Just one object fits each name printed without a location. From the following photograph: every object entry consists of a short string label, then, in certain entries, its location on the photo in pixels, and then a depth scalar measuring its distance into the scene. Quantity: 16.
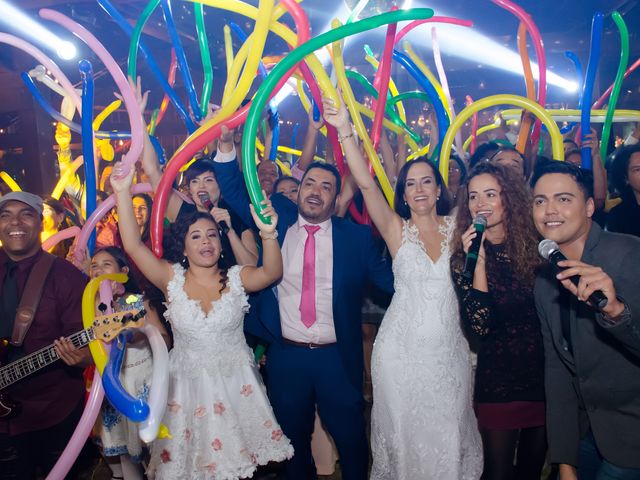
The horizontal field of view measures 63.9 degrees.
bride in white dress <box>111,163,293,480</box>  2.44
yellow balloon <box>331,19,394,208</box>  2.80
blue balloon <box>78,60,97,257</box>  2.71
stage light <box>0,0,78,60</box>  6.04
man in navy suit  2.75
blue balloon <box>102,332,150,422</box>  2.07
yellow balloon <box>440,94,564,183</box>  3.02
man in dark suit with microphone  1.66
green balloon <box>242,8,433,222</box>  2.24
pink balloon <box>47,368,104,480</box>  2.33
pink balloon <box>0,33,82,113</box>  3.29
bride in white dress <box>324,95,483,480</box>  2.44
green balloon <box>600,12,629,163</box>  3.49
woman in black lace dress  2.28
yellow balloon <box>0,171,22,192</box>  4.71
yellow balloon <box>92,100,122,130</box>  4.74
